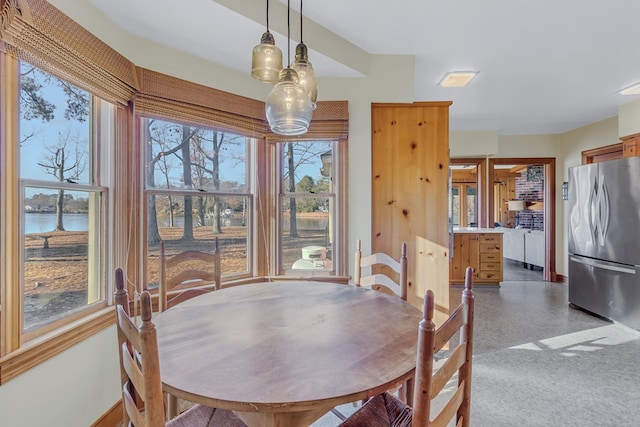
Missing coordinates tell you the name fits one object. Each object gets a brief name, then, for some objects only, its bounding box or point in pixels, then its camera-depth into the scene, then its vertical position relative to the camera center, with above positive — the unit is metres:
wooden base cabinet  5.18 -0.69
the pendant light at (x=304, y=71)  1.50 +0.68
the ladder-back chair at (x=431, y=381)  0.79 -0.46
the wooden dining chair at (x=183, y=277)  1.80 -0.39
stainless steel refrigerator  3.24 -0.29
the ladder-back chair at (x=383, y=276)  1.91 -0.38
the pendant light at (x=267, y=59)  1.41 +0.69
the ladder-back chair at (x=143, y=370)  0.75 -0.42
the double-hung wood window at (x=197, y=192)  2.23 +0.16
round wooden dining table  0.84 -0.47
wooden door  2.71 +0.19
